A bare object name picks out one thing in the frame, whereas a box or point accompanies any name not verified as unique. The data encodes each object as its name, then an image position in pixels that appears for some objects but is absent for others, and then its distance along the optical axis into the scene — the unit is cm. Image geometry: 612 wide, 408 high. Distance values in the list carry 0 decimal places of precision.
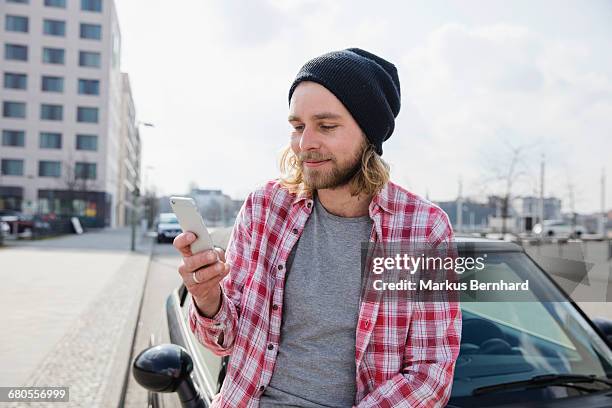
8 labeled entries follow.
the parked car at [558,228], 4388
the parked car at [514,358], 198
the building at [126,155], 7550
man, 164
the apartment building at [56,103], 5431
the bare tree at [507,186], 2193
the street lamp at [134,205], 2184
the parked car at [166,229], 3048
